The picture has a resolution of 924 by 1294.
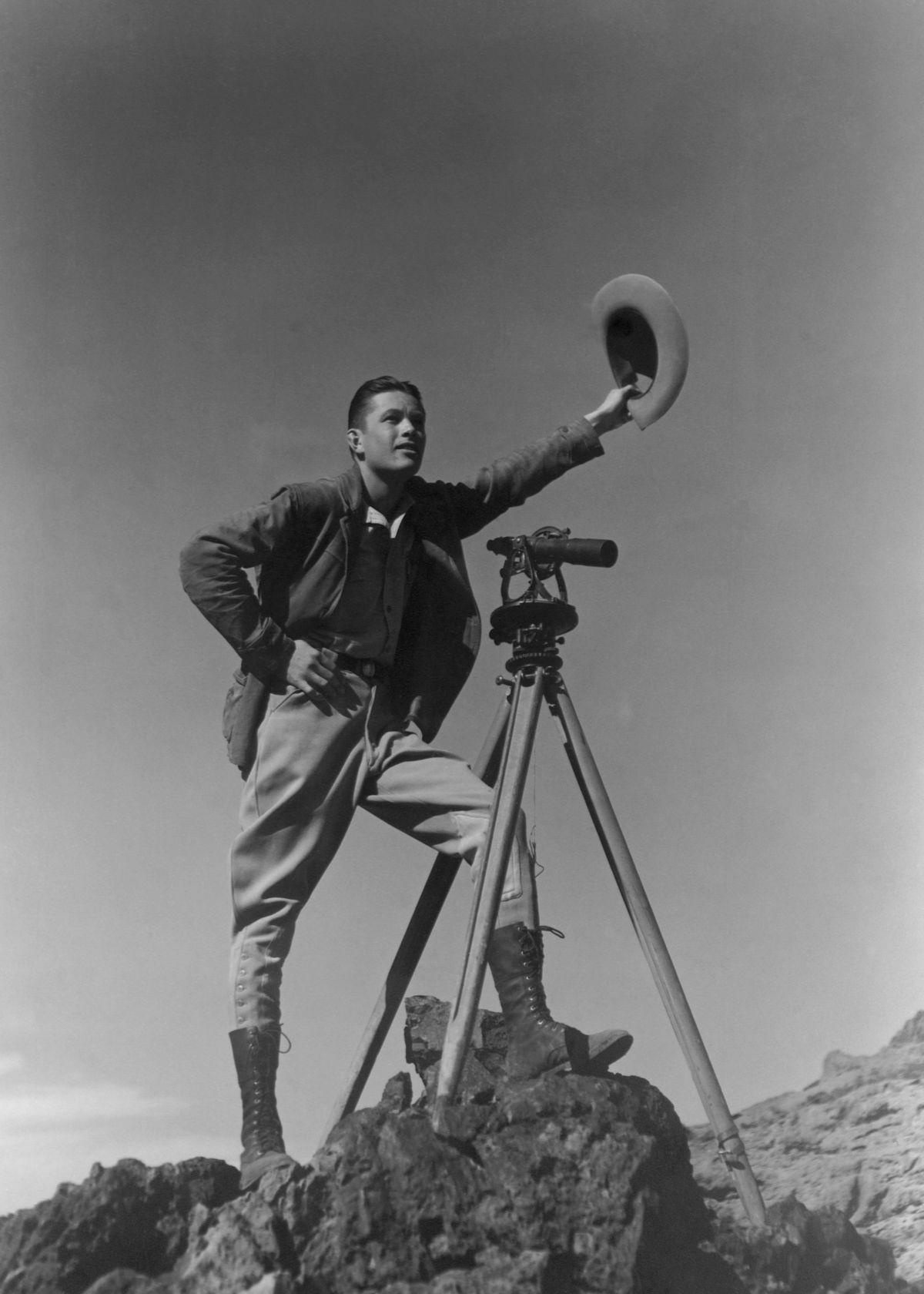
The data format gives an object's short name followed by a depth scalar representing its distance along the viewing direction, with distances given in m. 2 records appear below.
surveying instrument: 4.17
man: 4.64
